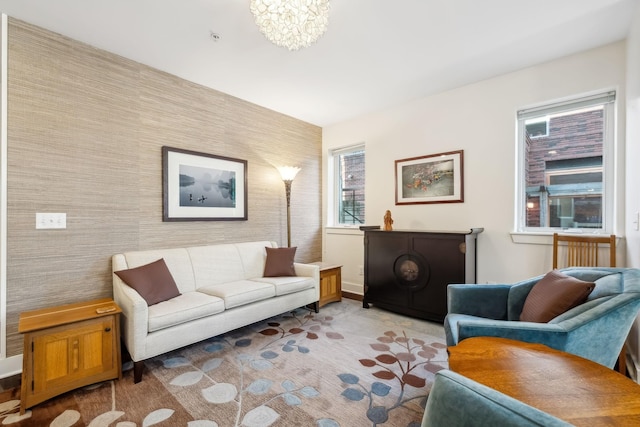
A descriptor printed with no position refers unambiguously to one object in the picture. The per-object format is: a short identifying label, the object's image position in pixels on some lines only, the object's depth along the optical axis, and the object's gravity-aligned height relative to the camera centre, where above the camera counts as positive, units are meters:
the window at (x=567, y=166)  2.61 +0.44
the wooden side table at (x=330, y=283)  3.72 -0.96
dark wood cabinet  2.98 -0.64
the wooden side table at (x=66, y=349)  1.77 -0.92
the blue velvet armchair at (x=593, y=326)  1.36 -0.56
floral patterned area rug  1.68 -1.21
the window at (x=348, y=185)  4.42 +0.41
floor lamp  3.91 +0.43
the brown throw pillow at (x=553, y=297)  1.57 -0.50
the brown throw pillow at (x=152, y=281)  2.35 -0.60
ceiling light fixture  1.74 +1.19
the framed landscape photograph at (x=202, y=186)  3.00 +0.27
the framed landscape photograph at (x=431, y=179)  3.36 +0.39
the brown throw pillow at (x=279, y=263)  3.41 -0.63
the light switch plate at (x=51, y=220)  2.24 -0.08
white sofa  2.13 -0.78
